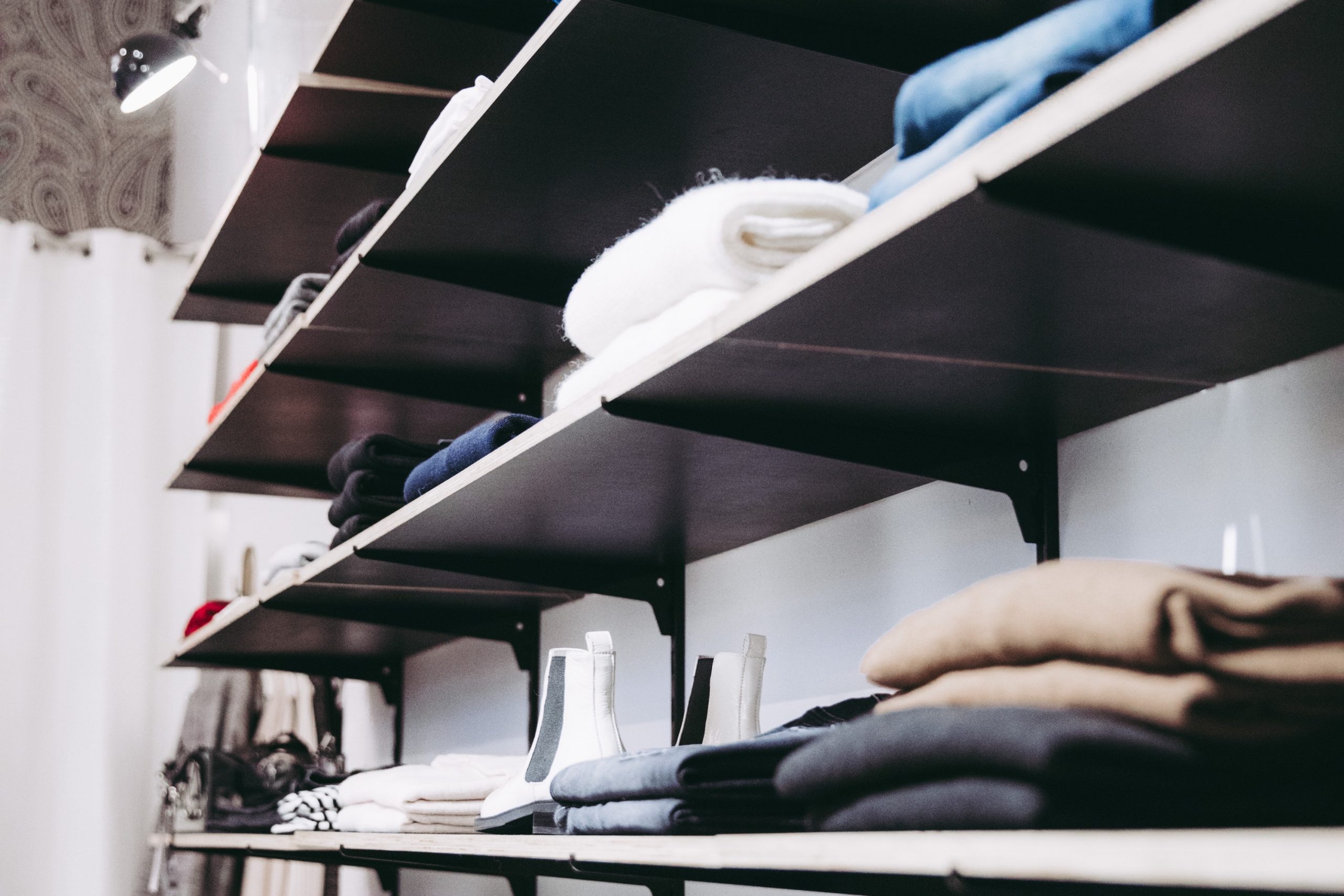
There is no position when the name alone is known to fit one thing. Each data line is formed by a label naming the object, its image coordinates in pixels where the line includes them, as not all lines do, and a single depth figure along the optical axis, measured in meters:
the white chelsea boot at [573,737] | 1.20
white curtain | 2.94
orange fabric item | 2.26
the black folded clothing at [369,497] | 1.74
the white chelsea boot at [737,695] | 1.14
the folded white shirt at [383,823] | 1.47
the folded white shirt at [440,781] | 1.47
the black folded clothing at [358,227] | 1.74
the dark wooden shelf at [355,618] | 1.81
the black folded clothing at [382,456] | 1.76
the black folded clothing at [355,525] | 1.72
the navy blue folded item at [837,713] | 0.98
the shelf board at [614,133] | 1.08
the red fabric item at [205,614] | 2.62
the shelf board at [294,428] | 2.11
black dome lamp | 2.42
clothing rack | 0.57
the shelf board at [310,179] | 1.83
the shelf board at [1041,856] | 0.42
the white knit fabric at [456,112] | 1.46
